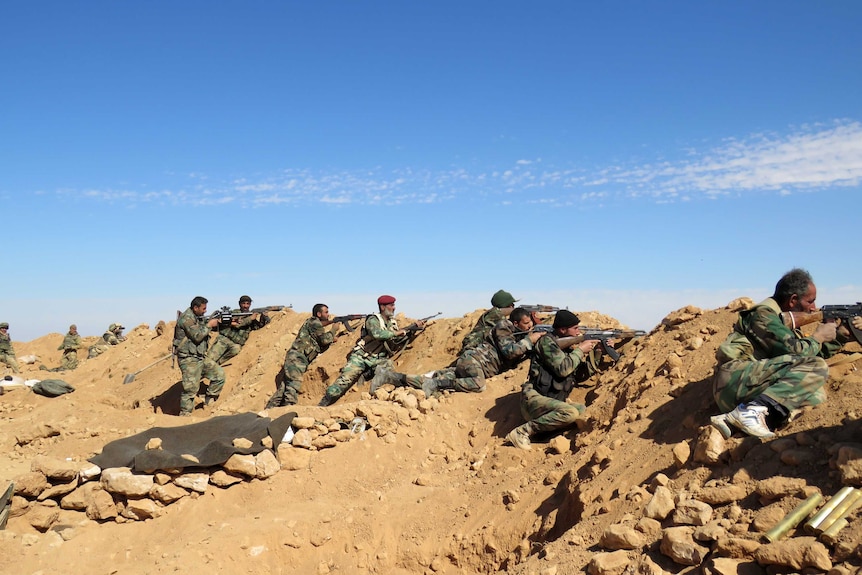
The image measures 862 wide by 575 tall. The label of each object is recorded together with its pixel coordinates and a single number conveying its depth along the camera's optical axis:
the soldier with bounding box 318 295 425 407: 9.98
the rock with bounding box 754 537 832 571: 2.90
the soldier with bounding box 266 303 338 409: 11.15
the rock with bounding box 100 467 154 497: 6.15
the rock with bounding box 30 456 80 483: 6.26
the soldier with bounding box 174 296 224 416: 10.99
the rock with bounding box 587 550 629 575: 3.51
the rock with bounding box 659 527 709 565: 3.31
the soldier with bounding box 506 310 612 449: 6.39
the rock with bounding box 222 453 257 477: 6.50
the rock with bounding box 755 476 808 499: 3.45
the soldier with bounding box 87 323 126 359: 20.25
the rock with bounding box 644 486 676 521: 3.78
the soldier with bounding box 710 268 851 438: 4.23
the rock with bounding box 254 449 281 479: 6.58
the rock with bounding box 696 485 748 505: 3.65
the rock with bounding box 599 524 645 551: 3.65
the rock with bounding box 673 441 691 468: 4.29
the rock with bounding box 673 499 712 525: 3.55
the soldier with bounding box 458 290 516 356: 9.62
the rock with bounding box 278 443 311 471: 6.80
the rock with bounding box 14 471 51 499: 6.15
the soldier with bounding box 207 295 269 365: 13.92
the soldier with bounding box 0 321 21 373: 16.53
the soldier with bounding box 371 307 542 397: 8.26
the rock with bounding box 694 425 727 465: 4.10
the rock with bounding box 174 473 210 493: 6.33
